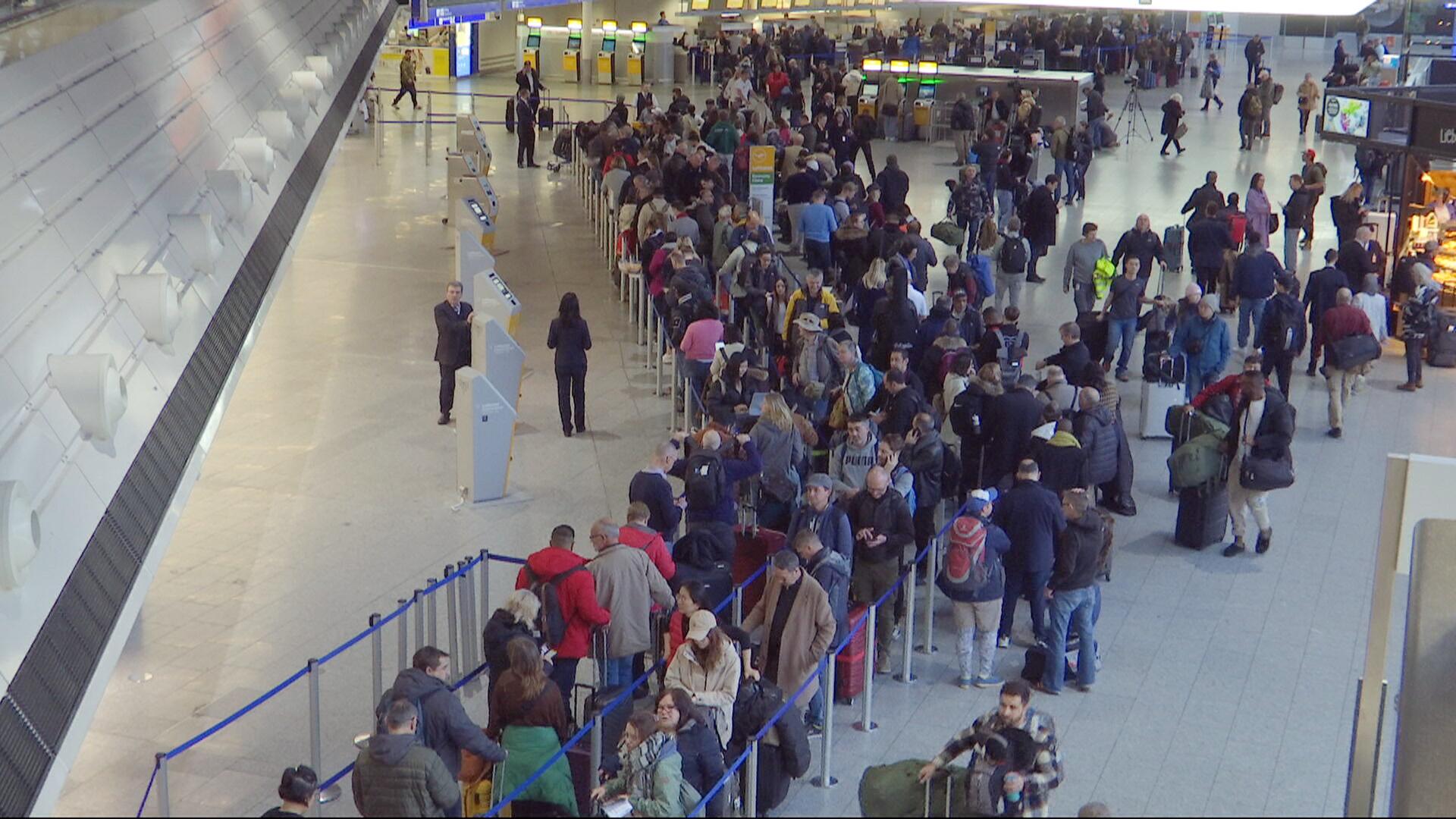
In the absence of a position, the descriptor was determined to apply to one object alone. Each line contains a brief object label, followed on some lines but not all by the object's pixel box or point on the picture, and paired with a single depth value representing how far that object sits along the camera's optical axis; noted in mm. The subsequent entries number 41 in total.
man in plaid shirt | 6449
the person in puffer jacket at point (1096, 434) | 12023
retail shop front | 18250
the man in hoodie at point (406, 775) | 5914
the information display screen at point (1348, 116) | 19484
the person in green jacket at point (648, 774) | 7297
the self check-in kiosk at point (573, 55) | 45312
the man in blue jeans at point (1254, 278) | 16609
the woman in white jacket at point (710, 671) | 8055
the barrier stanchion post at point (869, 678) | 9391
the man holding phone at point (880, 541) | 10102
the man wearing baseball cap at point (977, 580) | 9703
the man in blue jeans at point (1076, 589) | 9812
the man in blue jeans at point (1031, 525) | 10086
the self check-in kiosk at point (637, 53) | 44625
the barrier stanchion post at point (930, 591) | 10453
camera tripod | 34562
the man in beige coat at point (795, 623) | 9023
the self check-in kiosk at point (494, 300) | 16094
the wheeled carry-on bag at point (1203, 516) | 12086
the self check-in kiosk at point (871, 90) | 33731
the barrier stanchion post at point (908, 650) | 10125
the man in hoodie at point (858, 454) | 11242
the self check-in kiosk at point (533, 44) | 45656
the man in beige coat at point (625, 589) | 9133
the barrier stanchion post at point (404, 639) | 9250
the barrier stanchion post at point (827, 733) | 8742
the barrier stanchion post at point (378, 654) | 8906
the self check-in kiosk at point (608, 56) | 44969
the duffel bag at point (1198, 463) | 11906
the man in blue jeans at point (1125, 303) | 15555
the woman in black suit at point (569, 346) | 14727
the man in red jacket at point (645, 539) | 9531
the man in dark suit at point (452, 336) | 14828
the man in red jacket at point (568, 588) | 8977
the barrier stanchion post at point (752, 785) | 7742
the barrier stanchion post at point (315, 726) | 8070
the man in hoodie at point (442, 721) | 7344
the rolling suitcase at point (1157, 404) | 14562
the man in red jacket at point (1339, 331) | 14867
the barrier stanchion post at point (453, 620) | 9648
